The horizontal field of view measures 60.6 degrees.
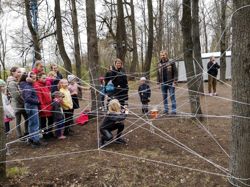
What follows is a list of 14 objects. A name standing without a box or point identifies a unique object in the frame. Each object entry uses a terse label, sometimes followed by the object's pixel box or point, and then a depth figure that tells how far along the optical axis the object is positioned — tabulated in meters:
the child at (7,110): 3.90
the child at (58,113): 4.02
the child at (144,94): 4.99
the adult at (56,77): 4.20
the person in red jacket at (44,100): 3.92
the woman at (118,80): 4.73
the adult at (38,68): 3.94
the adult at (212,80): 7.24
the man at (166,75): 5.03
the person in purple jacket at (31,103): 3.71
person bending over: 3.67
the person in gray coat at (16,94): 3.99
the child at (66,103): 4.13
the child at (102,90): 4.94
